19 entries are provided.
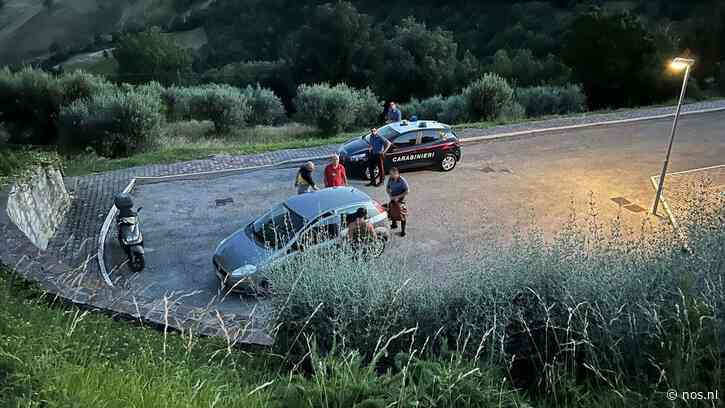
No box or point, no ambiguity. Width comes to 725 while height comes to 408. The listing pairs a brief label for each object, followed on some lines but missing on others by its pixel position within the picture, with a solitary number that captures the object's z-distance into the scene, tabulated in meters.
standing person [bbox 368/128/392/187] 16.06
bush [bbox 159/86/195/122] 28.08
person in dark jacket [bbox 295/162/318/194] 13.55
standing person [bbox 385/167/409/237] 13.08
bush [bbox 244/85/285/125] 31.55
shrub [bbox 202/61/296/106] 47.75
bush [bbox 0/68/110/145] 27.48
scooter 12.07
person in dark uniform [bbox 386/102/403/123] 19.66
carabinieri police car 16.61
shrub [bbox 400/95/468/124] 26.42
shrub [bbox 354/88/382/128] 26.94
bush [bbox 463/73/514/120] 25.28
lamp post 13.66
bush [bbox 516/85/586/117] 28.66
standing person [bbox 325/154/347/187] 13.73
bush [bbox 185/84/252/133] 26.45
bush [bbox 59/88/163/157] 21.16
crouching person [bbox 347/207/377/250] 10.91
